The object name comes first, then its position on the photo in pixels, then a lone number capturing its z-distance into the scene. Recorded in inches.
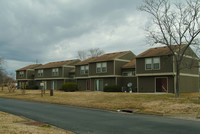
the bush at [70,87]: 1643.7
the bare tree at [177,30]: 886.4
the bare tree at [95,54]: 3164.4
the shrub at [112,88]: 1398.9
